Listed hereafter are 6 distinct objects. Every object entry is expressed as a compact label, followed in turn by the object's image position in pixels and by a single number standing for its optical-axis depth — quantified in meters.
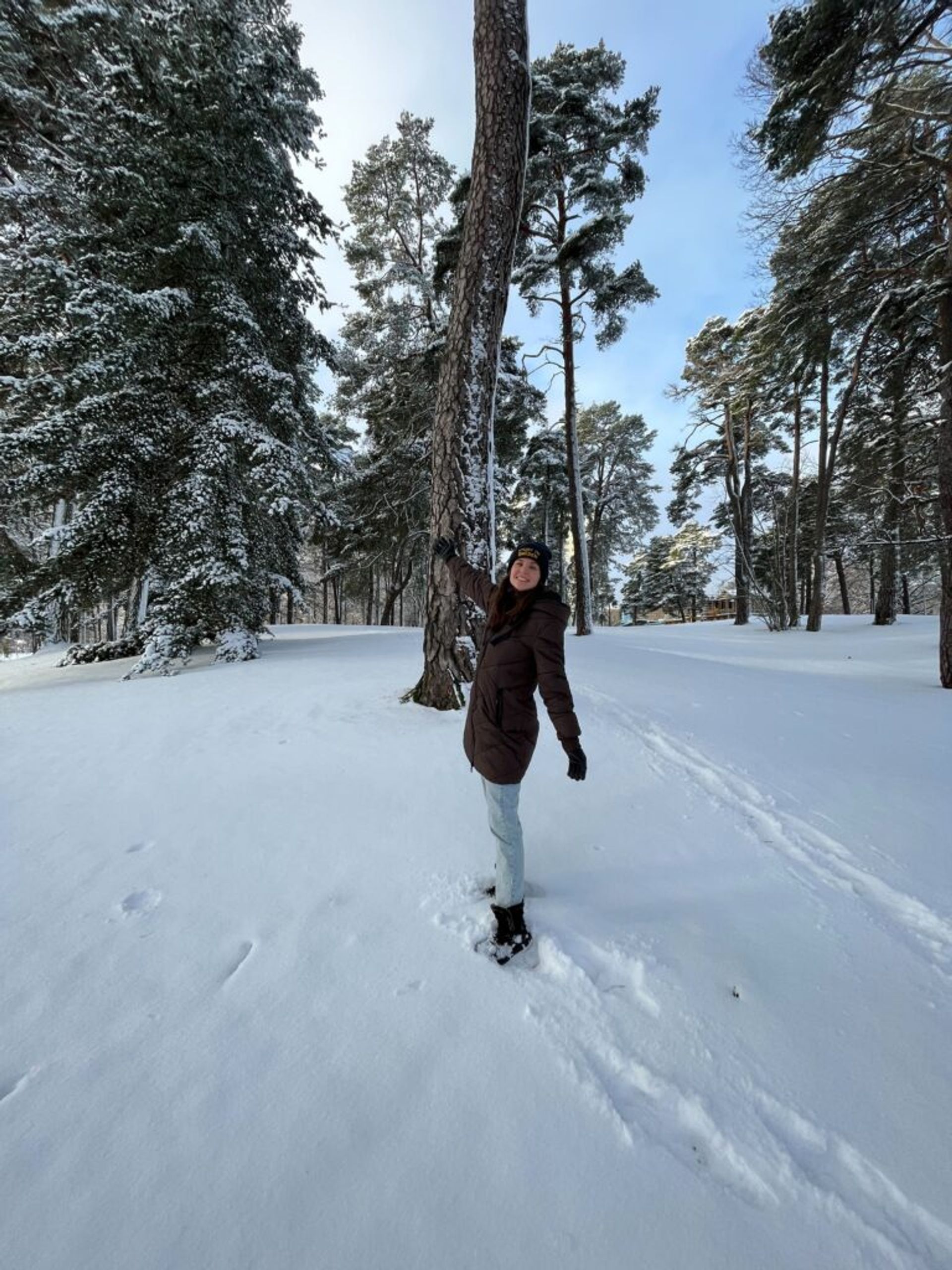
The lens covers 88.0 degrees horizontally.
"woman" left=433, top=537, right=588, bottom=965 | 2.17
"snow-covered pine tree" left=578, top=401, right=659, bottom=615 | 23.52
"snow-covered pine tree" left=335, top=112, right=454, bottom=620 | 13.34
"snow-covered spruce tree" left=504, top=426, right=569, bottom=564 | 19.03
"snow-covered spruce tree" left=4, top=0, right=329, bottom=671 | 7.03
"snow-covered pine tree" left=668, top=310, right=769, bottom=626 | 16.69
